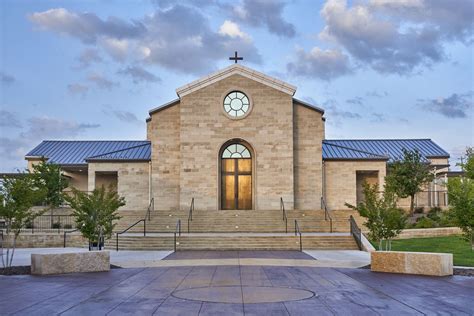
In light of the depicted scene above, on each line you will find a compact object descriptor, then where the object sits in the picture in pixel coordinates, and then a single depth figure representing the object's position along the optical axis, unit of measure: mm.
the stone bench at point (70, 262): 17344
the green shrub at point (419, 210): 40094
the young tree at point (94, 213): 21625
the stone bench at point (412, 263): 16719
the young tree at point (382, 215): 19562
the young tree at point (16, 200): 18172
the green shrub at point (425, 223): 34125
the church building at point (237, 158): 38719
